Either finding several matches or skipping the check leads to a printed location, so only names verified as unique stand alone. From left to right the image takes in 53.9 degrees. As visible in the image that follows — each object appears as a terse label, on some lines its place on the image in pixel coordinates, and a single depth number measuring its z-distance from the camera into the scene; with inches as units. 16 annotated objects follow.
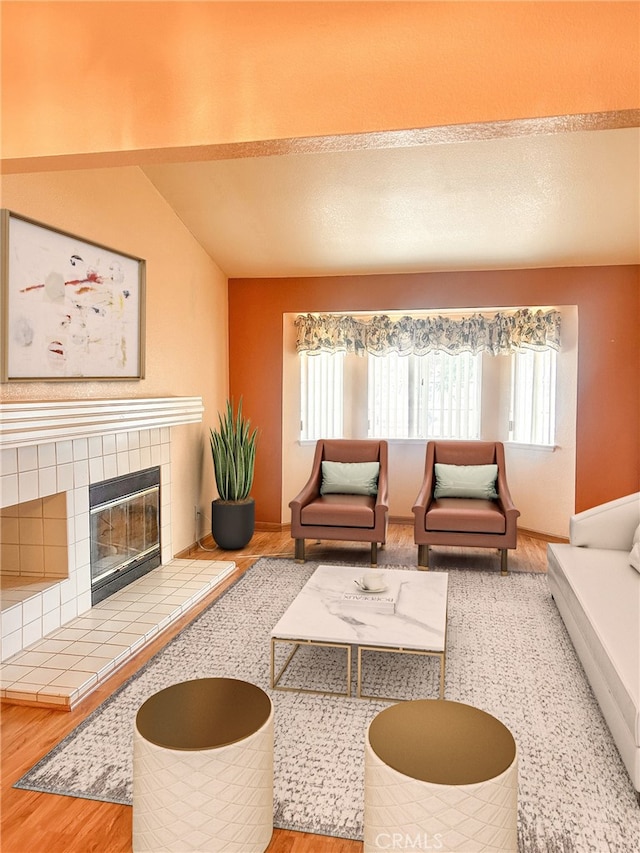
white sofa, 91.6
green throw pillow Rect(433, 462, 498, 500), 208.1
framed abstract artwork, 123.3
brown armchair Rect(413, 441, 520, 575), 185.3
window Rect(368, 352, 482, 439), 257.0
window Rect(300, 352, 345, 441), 257.3
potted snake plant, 209.0
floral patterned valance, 239.9
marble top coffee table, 111.7
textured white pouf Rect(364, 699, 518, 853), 63.7
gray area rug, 83.2
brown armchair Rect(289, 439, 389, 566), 193.9
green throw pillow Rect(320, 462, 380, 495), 215.6
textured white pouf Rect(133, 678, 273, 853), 69.6
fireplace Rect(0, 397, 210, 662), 123.4
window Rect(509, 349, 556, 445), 231.8
